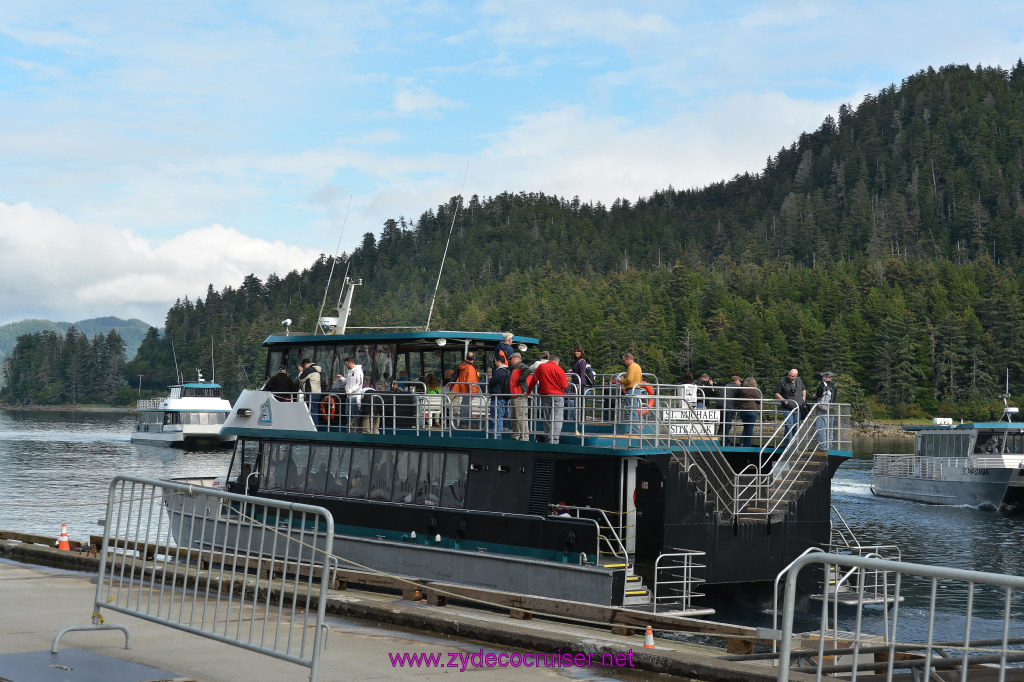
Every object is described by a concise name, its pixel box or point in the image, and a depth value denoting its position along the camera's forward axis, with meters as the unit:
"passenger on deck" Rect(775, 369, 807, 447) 17.86
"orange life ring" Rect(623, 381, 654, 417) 17.41
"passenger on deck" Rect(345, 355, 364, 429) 20.55
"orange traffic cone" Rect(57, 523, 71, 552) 17.27
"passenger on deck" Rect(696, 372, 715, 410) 19.24
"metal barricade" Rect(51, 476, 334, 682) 8.09
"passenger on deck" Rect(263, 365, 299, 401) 21.75
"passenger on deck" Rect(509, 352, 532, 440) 17.59
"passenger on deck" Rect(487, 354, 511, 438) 18.30
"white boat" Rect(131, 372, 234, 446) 85.81
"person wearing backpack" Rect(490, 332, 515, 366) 19.17
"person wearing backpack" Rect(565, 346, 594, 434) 18.20
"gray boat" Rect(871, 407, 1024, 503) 46.09
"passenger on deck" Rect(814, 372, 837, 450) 17.84
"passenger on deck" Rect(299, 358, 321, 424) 21.67
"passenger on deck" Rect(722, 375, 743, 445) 17.31
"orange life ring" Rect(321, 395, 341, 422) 20.53
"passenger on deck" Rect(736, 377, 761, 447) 17.95
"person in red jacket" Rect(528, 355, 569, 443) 17.06
